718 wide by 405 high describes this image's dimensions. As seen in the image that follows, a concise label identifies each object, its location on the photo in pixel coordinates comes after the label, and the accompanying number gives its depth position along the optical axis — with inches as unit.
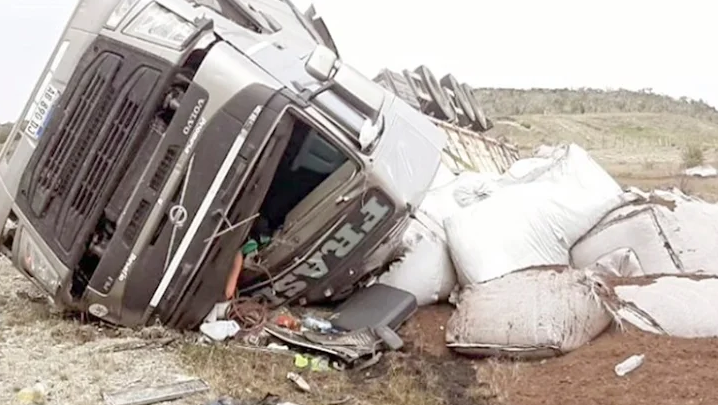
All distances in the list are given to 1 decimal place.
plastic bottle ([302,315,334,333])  208.7
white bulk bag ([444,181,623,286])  229.8
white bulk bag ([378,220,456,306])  231.6
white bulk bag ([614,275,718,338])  191.9
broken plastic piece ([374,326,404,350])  201.6
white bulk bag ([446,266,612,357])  189.0
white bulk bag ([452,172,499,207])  269.9
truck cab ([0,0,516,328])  191.9
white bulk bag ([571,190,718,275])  227.6
